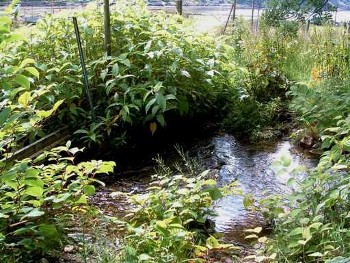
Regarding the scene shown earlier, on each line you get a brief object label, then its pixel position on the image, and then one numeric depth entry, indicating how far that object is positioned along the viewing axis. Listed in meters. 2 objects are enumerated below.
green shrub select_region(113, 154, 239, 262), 2.44
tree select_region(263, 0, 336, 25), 5.05
